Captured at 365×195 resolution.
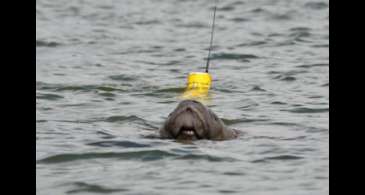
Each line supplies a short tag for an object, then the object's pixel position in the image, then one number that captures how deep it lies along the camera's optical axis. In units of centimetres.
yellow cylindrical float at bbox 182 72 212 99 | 2483
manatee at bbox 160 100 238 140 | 1941
